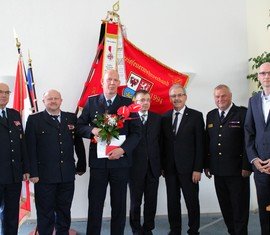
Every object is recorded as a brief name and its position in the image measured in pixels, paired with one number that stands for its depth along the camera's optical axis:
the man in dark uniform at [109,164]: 2.47
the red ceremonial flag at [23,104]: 2.98
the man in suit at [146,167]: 2.81
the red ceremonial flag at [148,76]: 3.46
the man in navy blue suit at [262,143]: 2.33
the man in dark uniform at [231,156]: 2.67
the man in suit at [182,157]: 2.79
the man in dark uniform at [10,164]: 2.34
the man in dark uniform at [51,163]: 2.48
